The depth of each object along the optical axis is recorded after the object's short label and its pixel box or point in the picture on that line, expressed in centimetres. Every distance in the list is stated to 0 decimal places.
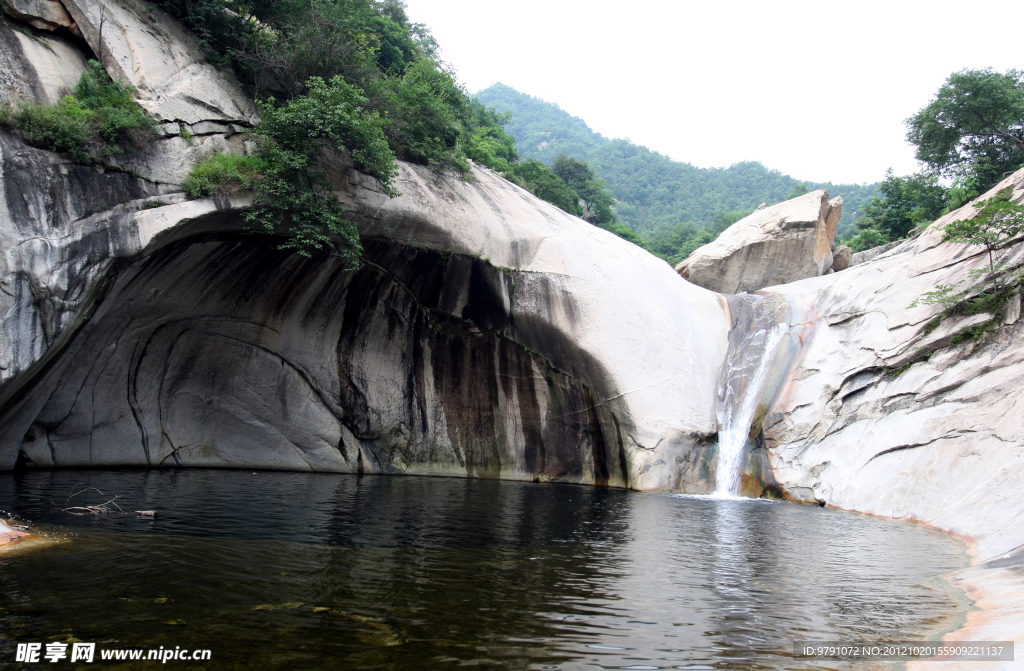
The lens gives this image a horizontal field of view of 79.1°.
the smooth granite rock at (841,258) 2920
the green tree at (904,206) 2917
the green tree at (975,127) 2661
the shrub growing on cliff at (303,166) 1404
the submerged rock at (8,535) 738
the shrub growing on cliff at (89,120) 1139
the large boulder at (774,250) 2689
